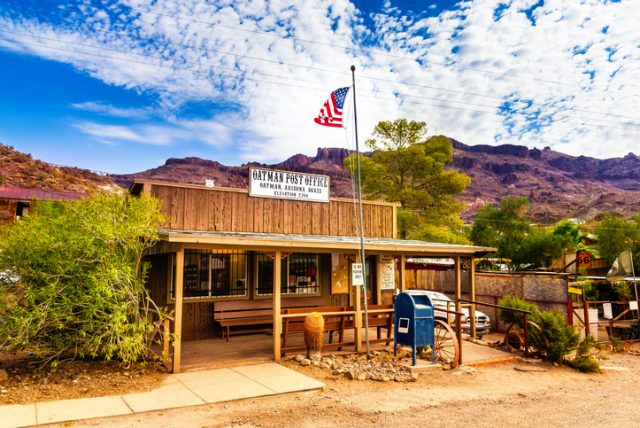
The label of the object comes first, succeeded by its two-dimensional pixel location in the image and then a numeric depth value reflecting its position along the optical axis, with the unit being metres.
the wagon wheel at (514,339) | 11.09
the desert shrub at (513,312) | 11.19
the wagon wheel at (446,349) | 9.48
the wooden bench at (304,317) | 9.68
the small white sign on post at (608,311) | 13.17
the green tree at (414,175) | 31.38
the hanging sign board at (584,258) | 18.78
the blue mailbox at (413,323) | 9.26
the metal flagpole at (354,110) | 9.73
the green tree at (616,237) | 28.02
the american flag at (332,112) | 9.87
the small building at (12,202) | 35.25
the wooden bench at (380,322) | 10.86
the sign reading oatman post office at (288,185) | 12.53
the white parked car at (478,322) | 13.09
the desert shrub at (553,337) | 10.13
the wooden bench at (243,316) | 11.36
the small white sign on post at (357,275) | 9.66
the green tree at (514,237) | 29.53
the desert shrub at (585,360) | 9.82
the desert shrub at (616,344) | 12.16
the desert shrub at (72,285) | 7.56
